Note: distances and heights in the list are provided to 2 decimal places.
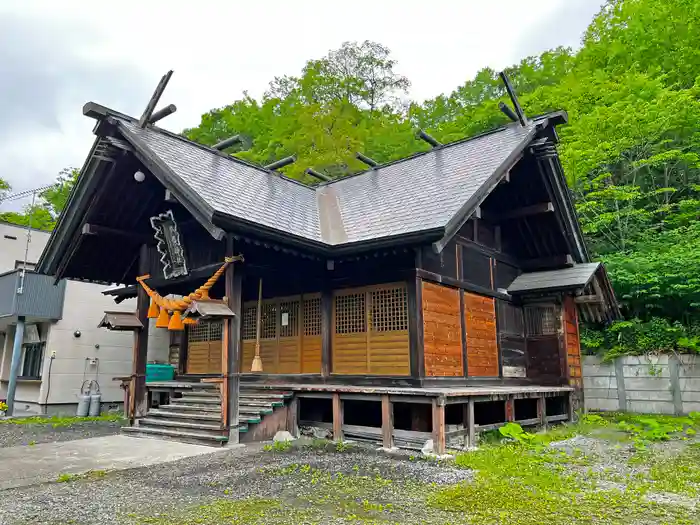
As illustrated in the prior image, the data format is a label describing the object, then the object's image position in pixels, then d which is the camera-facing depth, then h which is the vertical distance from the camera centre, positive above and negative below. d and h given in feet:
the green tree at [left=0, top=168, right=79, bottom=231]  98.60 +33.24
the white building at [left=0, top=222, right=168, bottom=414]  45.24 +2.74
